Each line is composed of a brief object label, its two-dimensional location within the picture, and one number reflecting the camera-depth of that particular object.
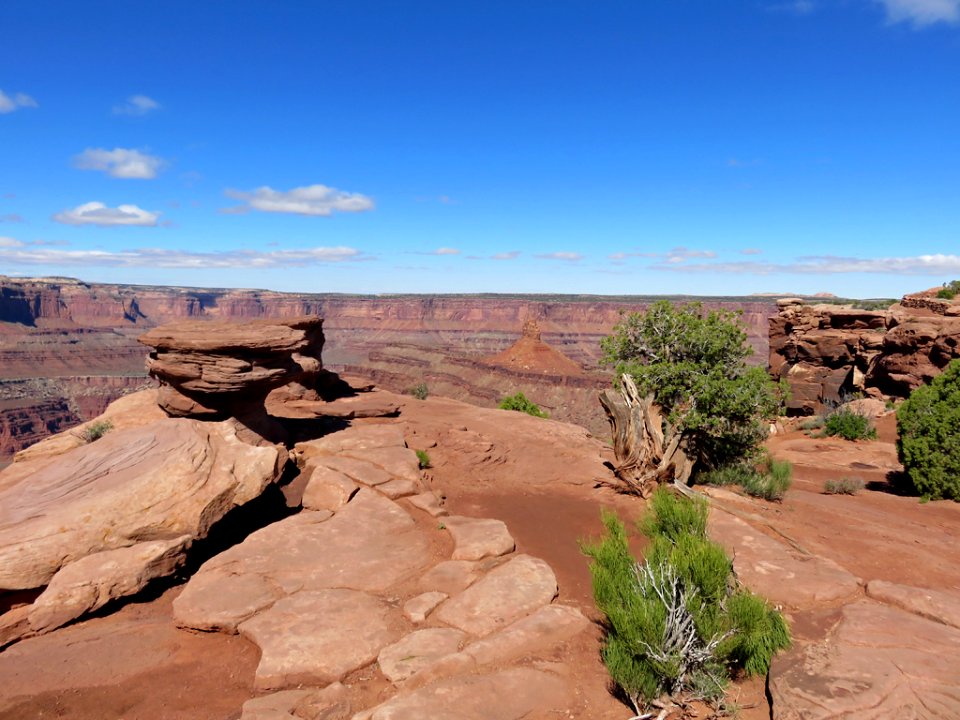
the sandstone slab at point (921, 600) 5.94
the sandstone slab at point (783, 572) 6.47
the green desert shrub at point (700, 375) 10.52
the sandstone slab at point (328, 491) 9.59
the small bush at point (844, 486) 12.52
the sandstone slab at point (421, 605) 6.27
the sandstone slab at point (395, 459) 10.83
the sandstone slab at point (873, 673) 4.32
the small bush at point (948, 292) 26.54
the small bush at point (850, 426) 18.58
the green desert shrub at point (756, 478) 10.48
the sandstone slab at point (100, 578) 6.46
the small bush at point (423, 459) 11.99
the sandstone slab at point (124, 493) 7.08
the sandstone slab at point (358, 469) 10.39
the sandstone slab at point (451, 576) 6.98
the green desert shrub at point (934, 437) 11.10
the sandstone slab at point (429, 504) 9.56
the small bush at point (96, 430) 11.92
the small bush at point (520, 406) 23.27
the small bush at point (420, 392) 26.31
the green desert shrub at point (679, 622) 4.46
